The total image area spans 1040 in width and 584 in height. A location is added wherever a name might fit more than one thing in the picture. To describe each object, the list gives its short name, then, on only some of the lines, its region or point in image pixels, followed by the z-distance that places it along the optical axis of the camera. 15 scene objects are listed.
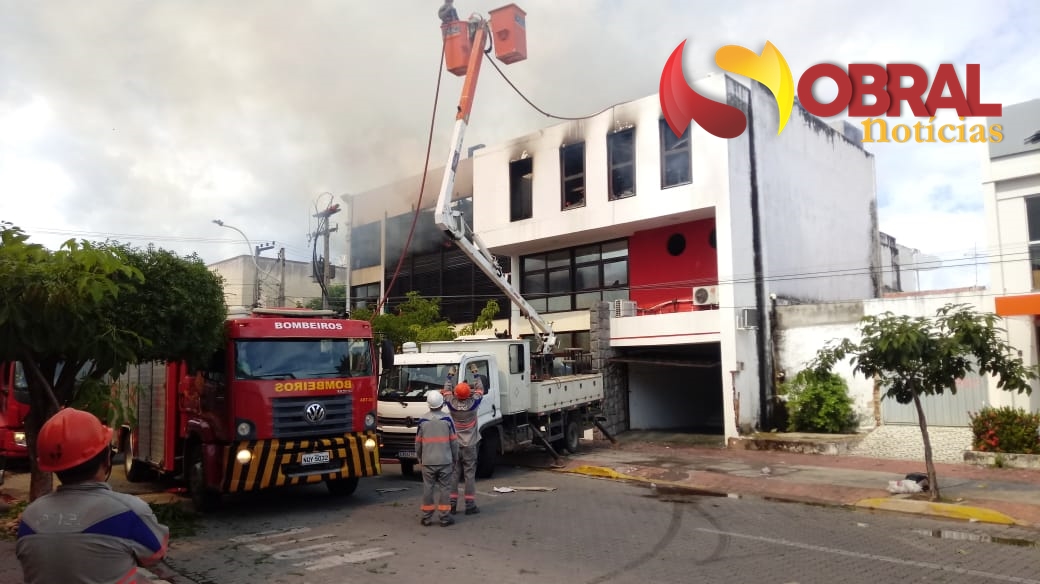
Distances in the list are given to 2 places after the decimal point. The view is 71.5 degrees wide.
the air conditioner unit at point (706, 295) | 17.52
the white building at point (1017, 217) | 13.62
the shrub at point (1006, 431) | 12.49
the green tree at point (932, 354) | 9.34
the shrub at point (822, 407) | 16.12
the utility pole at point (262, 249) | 33.94
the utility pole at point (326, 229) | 25.39
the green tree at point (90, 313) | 6.39
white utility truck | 11.99
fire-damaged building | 17.53
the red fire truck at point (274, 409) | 8.92
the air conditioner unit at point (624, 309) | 19.66
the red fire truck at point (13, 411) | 13.14
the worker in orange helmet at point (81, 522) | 2.68
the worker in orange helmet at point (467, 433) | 9.23
